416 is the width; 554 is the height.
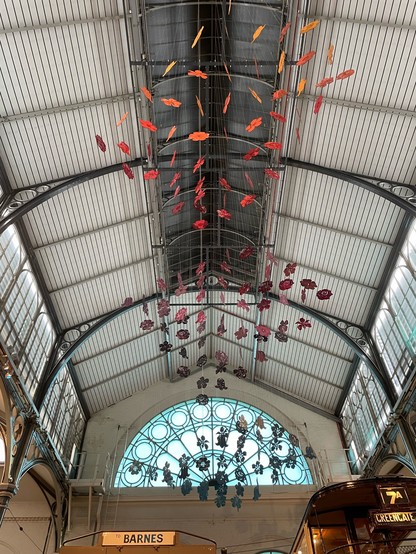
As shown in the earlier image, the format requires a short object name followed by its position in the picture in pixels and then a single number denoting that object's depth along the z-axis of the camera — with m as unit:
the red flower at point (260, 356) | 18.21
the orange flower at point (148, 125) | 12.18
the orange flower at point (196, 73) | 11.74
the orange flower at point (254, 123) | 12.28
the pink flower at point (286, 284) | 15.54
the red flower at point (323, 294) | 15.60
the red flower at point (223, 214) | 16.03
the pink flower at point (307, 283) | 15.81
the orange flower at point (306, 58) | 11.18
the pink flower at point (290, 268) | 15.85
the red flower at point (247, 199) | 14.26
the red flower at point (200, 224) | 15.31
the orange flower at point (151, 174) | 13.23
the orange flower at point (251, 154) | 13.29
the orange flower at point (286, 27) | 11.26
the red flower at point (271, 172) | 14.39
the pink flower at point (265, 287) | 15.82
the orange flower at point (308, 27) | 10.41
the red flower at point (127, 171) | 13.22
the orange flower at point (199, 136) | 12.24
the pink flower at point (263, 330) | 16.69
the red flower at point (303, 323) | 15.90
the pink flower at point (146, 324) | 16.31
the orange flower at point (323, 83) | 11.07
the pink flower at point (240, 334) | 16.88
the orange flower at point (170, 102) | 11.80
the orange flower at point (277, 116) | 12.46
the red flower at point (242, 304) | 17.01
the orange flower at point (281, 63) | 12.39
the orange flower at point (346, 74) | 11.20
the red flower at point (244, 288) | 17.10
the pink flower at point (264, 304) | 16.14
